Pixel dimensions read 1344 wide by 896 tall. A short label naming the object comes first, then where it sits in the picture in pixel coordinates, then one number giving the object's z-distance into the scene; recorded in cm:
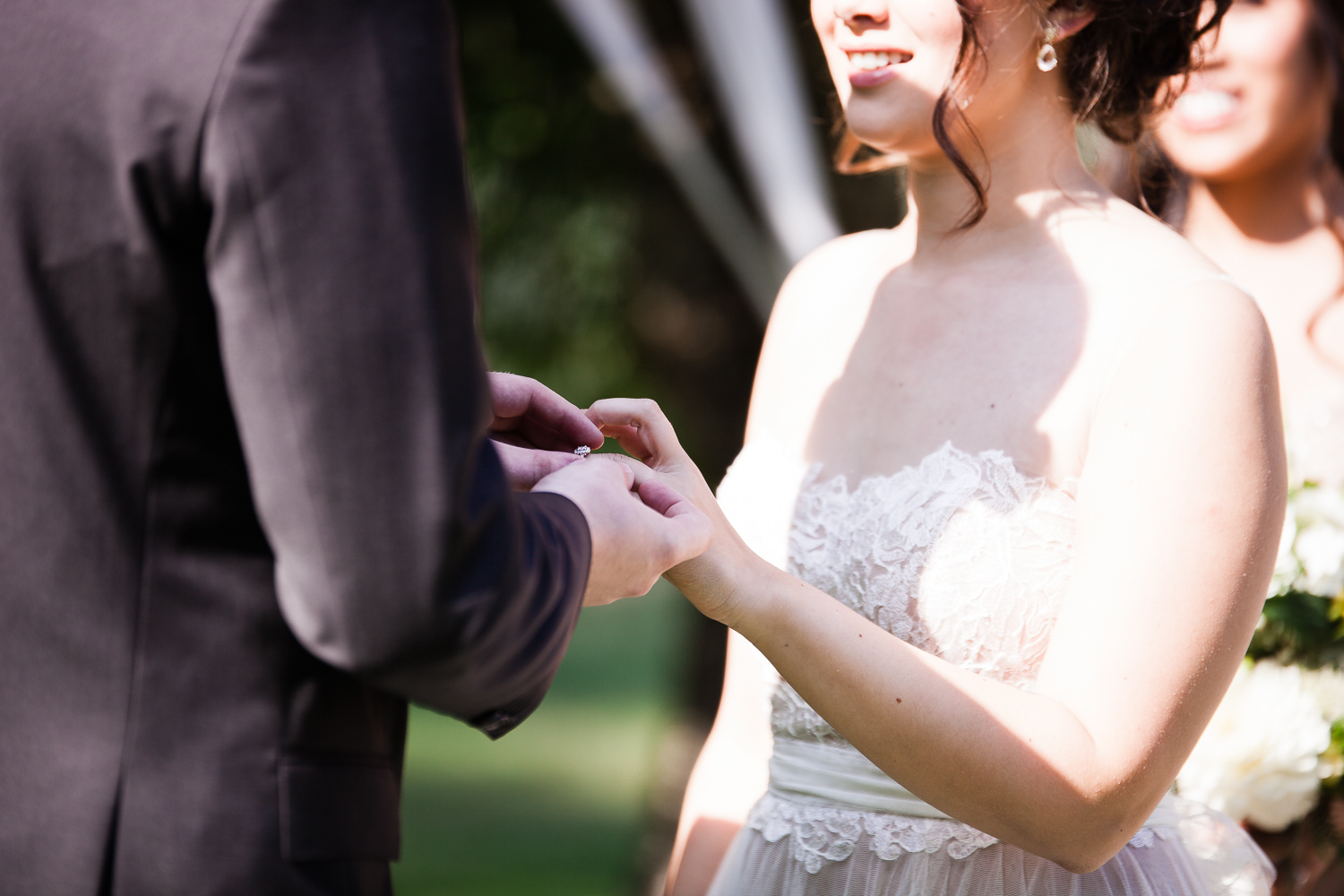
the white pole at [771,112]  485
